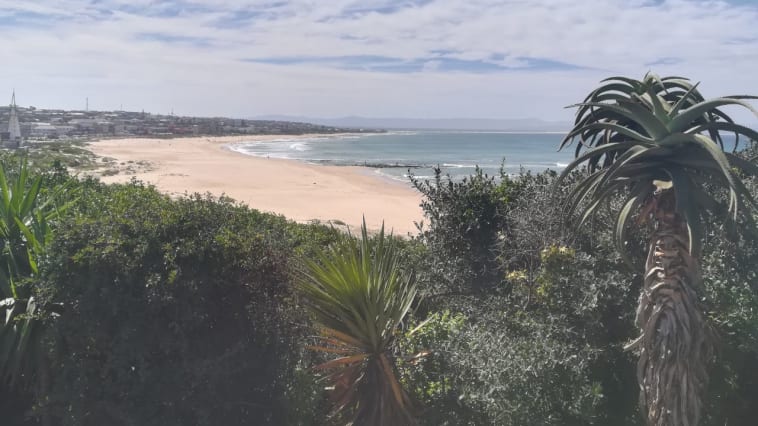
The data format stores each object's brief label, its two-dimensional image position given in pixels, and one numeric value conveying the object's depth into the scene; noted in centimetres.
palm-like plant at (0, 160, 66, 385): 441
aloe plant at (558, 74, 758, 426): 312
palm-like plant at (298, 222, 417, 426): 387
